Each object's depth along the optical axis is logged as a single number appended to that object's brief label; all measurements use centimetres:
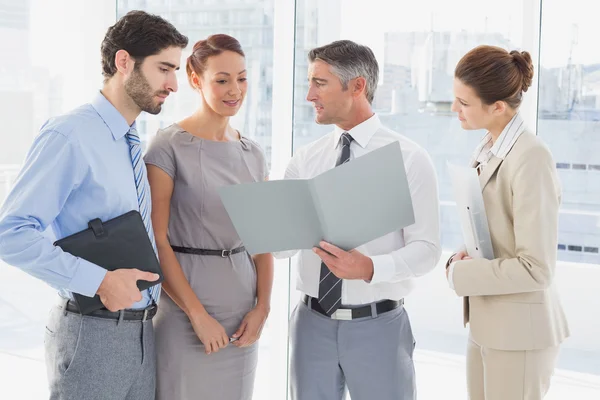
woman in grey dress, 214
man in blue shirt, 173
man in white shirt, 207
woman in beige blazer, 189
